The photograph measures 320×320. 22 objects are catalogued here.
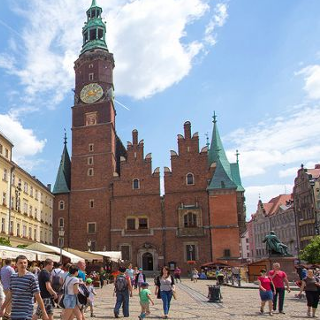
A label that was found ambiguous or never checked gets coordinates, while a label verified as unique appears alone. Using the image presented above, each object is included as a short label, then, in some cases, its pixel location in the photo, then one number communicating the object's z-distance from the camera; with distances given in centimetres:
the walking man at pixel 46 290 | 936
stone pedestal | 2788
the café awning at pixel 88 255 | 3135
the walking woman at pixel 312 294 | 1243
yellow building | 3622
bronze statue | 2842
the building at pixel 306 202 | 6209
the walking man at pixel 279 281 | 1347
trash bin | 1781
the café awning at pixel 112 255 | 3503
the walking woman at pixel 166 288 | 1245
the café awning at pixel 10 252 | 1686
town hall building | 4791
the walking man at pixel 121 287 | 1232
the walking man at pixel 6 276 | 1144
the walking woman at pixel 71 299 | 855
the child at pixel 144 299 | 1161
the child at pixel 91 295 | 1277
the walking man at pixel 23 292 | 627
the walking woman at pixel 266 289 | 1291
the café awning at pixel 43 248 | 2466
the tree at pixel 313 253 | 3766
